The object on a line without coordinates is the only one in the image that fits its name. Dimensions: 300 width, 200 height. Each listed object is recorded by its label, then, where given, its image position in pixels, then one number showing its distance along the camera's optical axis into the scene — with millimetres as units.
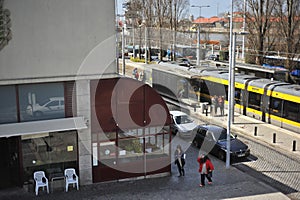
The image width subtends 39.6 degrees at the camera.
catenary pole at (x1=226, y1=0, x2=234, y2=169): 17812
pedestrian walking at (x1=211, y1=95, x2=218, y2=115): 28766
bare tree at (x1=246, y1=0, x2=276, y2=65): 34594
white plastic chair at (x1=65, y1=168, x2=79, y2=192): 15750
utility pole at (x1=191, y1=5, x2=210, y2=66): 41344
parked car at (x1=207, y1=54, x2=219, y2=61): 60719
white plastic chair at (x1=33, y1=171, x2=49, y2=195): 15343
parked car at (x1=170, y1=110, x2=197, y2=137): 22859
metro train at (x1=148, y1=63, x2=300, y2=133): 23797
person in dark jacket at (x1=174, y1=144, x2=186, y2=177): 16922
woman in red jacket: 15977
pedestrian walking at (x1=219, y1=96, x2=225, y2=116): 28844
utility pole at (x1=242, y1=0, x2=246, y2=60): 36625
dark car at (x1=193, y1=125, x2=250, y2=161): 19391
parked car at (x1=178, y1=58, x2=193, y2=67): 35900
